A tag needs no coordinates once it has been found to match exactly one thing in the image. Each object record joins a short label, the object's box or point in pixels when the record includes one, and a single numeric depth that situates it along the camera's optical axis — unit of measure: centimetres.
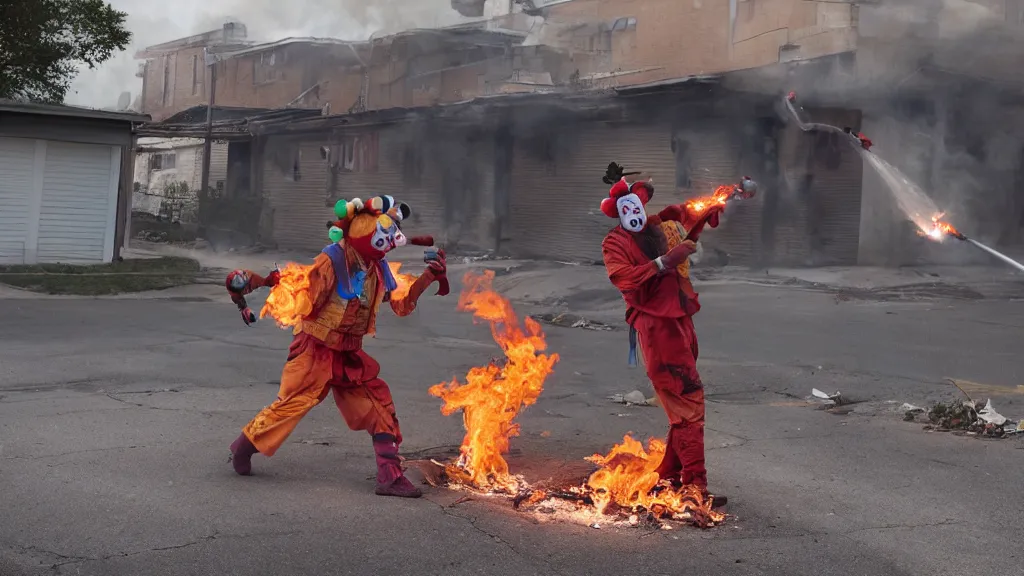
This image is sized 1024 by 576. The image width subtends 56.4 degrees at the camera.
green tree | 2055
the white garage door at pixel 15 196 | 1814
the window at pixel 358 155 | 2670
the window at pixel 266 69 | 3541
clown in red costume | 507
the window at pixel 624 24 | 3058
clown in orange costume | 513
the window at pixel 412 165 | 2545
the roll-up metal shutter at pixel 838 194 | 1666
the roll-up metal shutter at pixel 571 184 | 1997
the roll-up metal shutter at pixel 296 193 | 2842
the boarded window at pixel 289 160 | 2903
